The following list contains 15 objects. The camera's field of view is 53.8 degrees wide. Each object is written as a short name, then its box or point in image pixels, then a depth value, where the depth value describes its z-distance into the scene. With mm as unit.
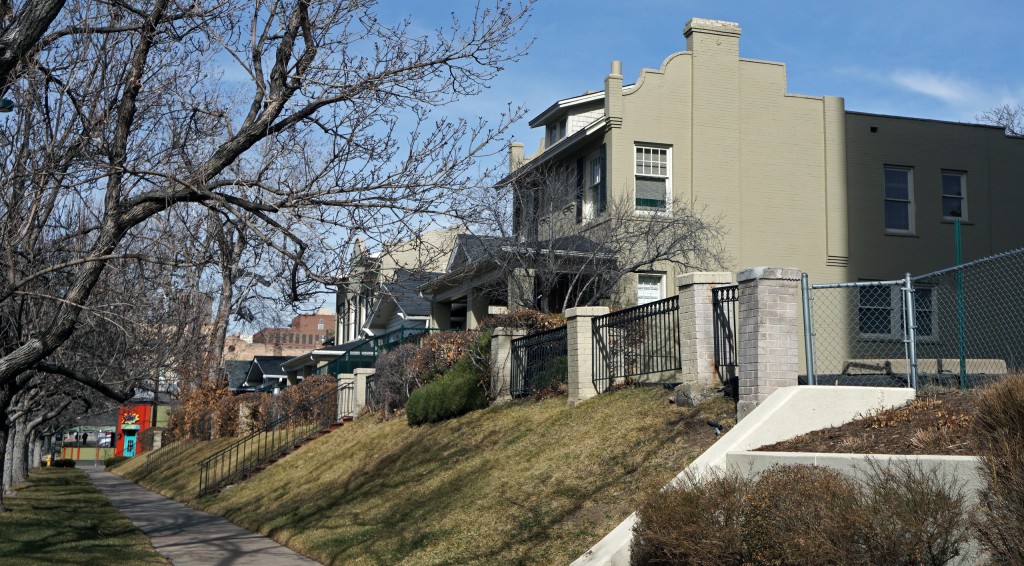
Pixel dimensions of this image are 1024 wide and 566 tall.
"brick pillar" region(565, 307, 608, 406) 16250
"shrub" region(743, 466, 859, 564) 7043
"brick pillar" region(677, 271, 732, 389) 13367
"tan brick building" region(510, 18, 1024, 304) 25594
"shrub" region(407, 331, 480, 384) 21953
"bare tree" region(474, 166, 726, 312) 22859
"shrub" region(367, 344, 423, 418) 23609
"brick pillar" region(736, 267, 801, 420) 11812
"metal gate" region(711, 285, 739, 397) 13133
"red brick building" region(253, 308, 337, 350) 122500
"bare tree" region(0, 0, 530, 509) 9176
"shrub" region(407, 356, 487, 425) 19781
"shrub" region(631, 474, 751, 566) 7809
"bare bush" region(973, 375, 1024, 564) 6230
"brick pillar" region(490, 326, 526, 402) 19641
